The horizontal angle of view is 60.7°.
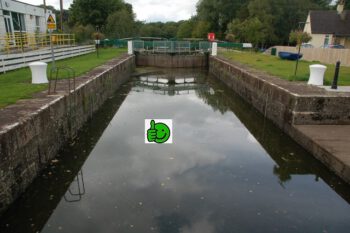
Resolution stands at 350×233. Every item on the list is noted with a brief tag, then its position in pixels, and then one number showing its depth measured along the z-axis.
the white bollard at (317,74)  8.85
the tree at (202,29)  52.56
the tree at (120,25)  35.91
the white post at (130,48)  23.25
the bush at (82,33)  30.95
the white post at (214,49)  24.22
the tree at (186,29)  61.16
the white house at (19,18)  19.96
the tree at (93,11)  43.72
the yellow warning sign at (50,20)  9.47
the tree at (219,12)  51.66
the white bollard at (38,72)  8.29
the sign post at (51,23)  9.47
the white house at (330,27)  36.22
